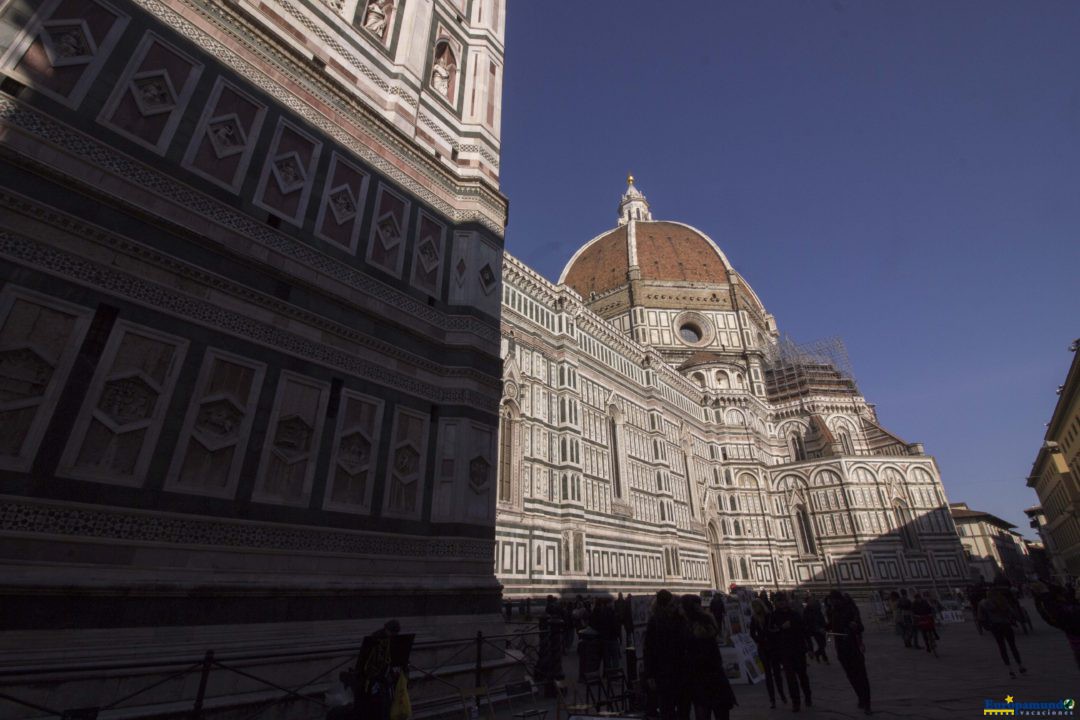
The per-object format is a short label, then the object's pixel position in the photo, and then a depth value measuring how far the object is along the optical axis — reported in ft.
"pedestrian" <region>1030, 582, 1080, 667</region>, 19.48
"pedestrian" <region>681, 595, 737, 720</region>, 15.97
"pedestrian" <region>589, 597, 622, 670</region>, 29.43
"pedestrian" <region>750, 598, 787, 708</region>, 23.35
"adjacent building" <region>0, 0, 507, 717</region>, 14.89
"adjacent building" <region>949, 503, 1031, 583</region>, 194.78
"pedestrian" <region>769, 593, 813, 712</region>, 21.80
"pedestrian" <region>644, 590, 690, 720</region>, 16.52
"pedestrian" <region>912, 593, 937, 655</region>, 36.68
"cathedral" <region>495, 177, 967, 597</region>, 85.92
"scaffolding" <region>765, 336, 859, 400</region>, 174.91
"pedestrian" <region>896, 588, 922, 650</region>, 43.88
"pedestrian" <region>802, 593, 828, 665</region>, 37.11
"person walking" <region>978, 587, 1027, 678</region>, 26.40
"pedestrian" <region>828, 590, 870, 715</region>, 20.39
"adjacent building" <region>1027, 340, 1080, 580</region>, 102.68
